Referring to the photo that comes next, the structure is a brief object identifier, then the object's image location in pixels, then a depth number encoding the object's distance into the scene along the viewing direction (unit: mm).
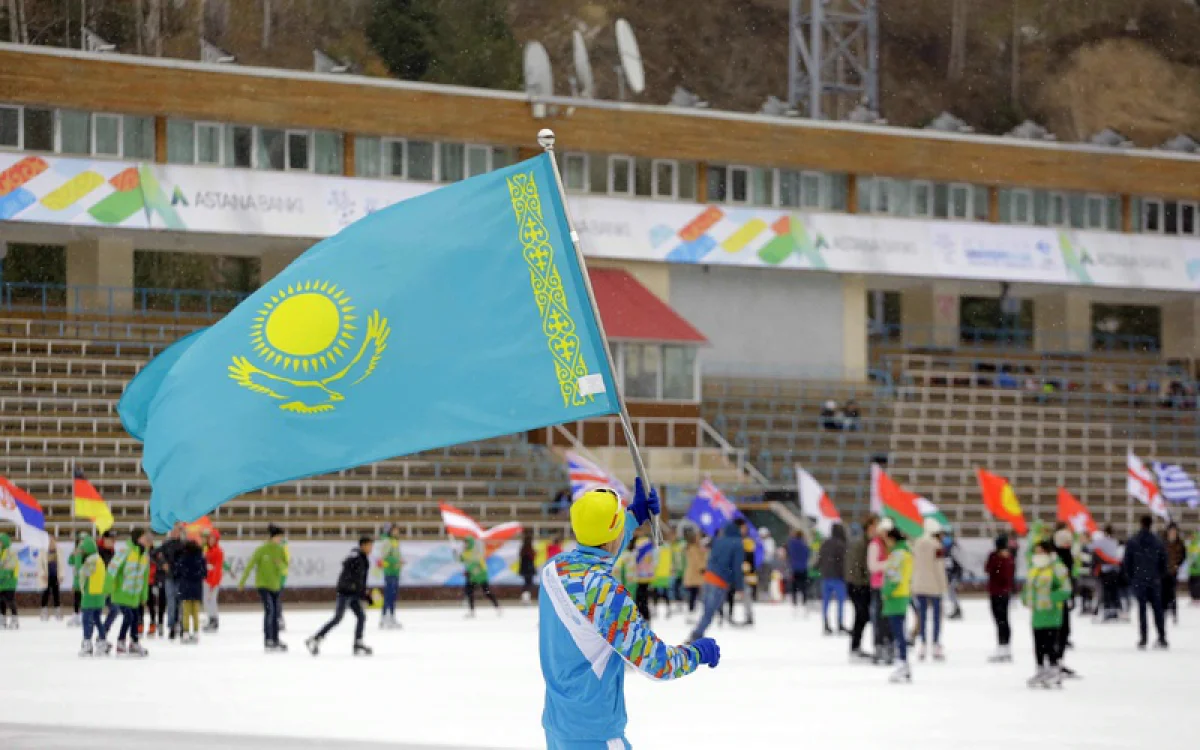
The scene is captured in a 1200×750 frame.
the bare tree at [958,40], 125938
